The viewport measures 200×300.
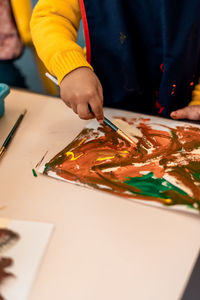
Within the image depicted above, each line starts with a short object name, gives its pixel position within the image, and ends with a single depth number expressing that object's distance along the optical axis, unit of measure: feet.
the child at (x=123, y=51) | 2.04
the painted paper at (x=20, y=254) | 1.24
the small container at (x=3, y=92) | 2.16
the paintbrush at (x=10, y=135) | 1.96
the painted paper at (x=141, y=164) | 1.61
